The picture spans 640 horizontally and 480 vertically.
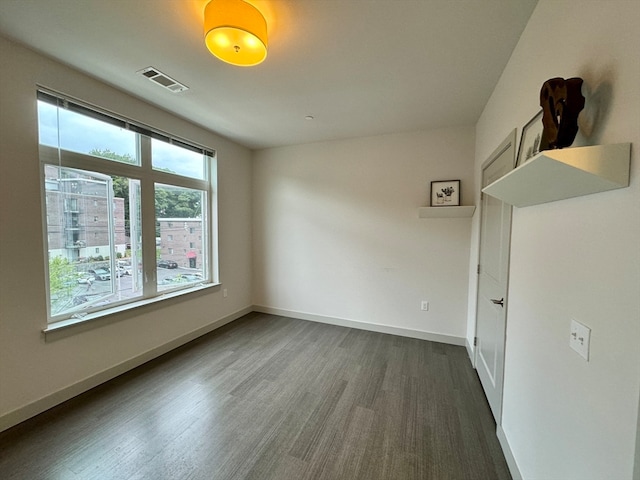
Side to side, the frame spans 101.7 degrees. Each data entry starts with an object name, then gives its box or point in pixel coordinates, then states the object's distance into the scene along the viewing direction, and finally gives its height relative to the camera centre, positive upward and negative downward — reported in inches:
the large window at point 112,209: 84.1 +5.9
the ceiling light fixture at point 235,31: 53.9 +41.7
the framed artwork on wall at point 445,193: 124.9 +17.5
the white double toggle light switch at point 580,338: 36.6 -15.7
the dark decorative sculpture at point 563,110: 36.0 +17.1
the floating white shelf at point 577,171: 30.2 +7.9
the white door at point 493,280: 73.7 -16.6
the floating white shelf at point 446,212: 117.9 +8.1
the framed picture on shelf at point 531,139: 51.3 +19.5
